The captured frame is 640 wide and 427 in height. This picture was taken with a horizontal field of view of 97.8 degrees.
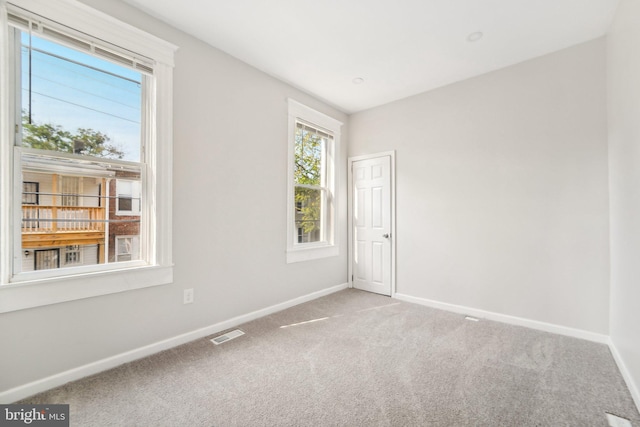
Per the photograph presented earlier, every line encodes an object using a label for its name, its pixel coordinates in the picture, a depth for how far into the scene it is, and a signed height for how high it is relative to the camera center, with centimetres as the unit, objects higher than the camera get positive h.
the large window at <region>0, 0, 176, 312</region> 175 +47
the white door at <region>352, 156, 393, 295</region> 399 -14
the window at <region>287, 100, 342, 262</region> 351 +45
